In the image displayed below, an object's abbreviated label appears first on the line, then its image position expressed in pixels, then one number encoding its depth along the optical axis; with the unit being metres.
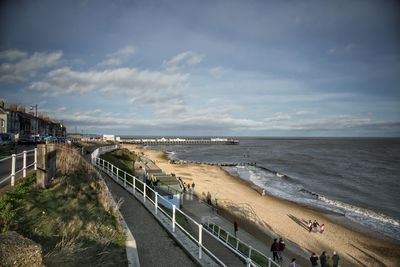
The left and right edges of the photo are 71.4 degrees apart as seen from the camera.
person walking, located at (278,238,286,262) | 14.15
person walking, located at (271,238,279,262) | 14.04
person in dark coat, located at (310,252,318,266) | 14.51
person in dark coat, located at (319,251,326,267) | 14.30
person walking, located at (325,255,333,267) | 15.37
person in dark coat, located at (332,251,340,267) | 14.71
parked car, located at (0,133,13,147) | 24.55
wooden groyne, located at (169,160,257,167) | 58.50
